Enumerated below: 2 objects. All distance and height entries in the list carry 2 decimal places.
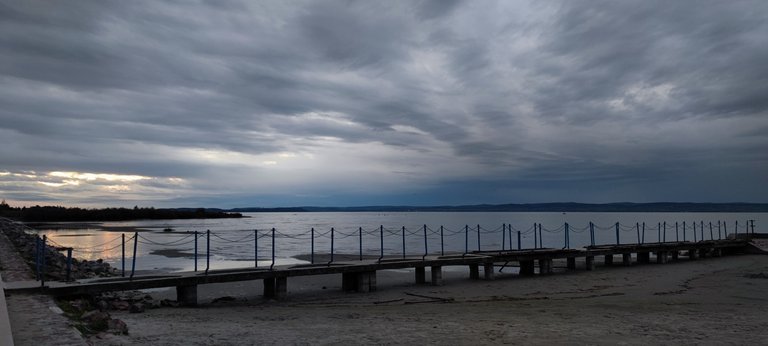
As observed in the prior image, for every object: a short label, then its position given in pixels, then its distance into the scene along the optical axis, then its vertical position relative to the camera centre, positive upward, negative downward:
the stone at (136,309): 12.84 -2.53
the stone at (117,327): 8.99 -2.11
